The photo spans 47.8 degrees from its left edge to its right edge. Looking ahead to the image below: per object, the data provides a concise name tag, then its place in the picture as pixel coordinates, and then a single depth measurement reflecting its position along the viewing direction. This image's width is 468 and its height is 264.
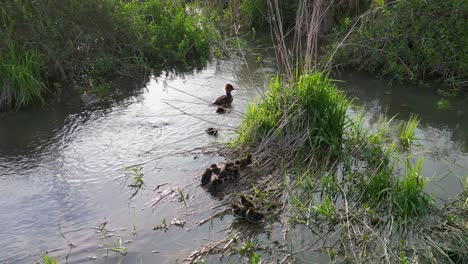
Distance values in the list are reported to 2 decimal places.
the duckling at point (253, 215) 4.92
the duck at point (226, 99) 7.72
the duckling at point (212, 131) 6.86
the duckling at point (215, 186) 5.50
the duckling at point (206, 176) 5.59
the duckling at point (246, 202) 5.04
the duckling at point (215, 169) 5.59
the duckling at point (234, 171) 5.60
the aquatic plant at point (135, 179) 5.64
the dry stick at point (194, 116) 7.25
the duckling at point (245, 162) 5.76
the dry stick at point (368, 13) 9.09
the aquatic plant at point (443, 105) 7.76
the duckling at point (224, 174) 5.53
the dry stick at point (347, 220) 4.31
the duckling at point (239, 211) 4.98
